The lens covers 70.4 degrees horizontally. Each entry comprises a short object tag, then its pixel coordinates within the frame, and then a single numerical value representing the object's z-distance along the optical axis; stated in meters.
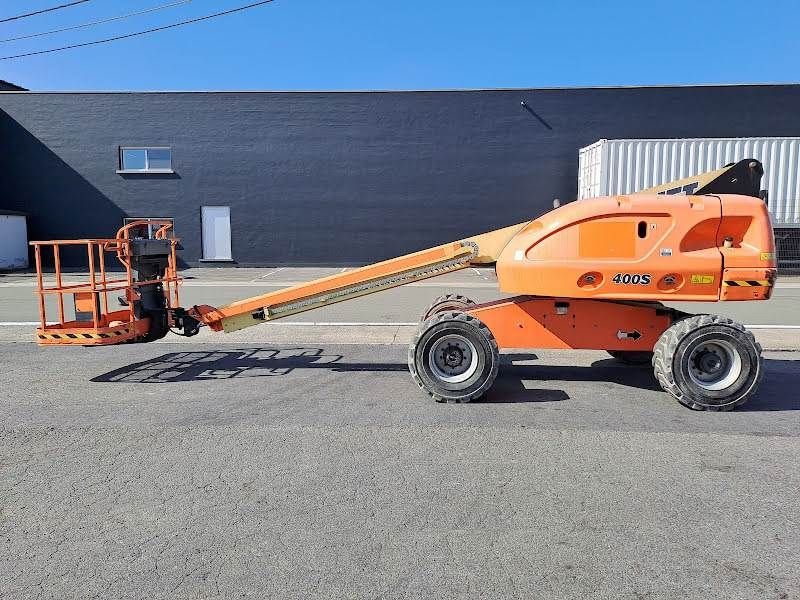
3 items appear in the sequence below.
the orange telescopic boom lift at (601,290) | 5.46
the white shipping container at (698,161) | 19.66
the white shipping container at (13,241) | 22.95
